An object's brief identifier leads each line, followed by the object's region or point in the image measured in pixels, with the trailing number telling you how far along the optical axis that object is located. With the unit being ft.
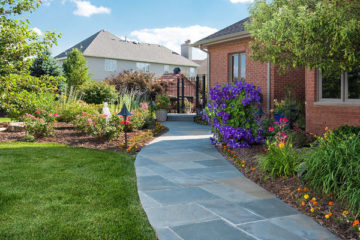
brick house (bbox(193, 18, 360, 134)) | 22.93
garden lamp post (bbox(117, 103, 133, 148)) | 24.65
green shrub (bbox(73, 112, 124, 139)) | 26.68
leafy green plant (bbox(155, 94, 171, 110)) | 43.32
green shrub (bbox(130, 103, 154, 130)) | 32.05
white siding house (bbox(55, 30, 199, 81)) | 92.22
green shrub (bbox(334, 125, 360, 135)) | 18.57
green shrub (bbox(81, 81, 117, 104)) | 58.65
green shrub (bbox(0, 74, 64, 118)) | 20.24
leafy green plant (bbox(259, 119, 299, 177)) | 15.31
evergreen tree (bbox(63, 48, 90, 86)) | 70.07
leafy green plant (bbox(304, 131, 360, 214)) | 11.71
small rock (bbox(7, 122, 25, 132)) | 31.99
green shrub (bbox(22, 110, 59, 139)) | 28.14
